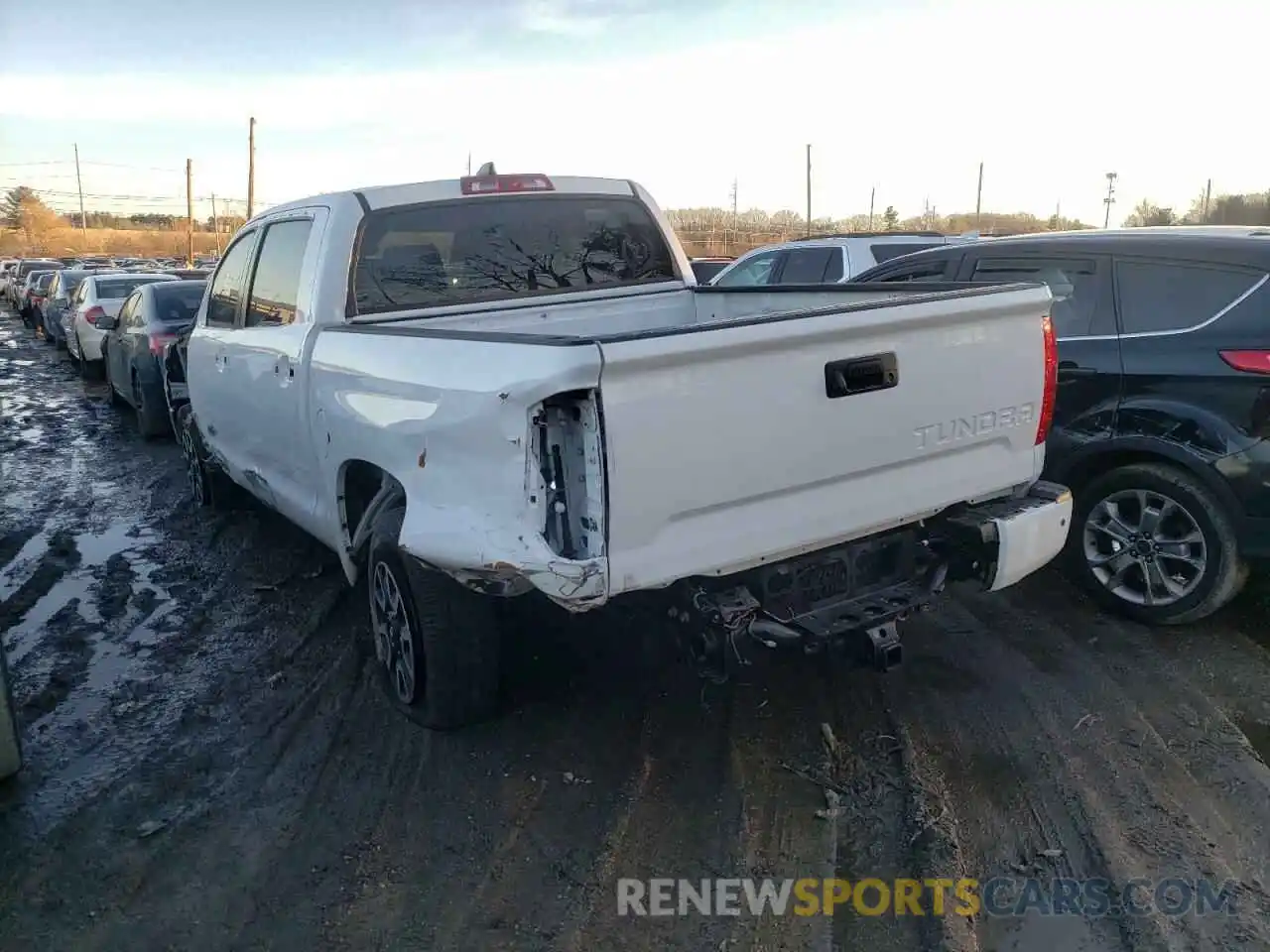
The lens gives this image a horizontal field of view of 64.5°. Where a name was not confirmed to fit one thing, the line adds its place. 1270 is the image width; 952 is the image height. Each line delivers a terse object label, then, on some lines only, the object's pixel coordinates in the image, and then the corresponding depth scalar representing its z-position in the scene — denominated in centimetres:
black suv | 450
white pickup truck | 295
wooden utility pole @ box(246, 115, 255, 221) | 4744
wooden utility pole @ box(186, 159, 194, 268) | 5512
